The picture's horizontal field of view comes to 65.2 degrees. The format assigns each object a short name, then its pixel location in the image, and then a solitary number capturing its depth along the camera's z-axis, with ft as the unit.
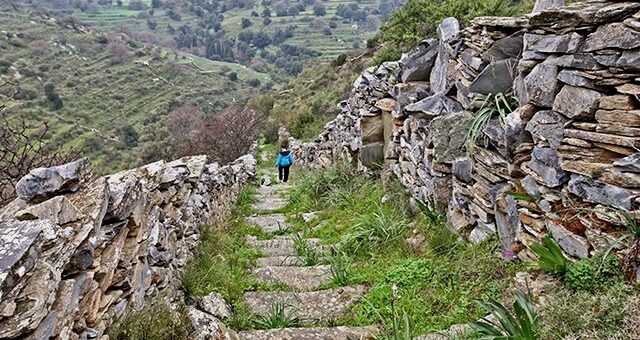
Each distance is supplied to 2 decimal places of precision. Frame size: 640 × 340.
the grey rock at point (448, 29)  20.98
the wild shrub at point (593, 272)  11.04
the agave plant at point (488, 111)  15.73
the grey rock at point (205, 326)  11.54
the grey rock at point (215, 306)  14.49
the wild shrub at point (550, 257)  12.21
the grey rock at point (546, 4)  16.44
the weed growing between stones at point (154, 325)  10.06
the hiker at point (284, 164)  48.42
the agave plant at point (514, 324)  10.09
